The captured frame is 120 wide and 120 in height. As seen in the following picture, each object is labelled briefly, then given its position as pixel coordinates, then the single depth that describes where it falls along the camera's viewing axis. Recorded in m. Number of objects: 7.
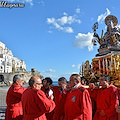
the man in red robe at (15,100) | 4.85
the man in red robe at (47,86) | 5.66
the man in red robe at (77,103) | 3.55
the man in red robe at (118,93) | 4.32
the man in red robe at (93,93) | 5.24
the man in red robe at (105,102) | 4.19
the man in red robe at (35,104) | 3.42
